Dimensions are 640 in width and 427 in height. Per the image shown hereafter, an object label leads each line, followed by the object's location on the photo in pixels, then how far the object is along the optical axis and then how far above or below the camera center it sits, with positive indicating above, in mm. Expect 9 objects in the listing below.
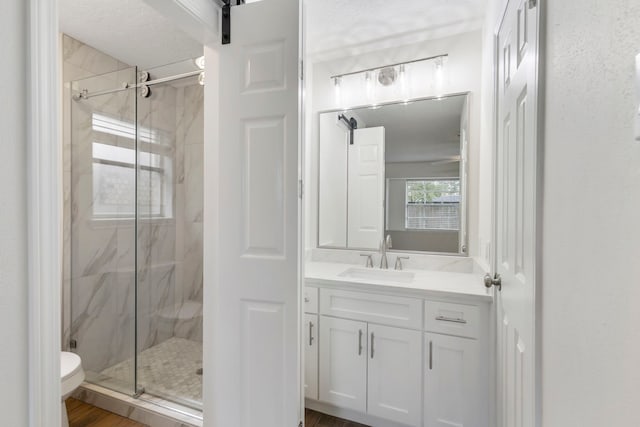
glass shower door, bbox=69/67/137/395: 2350 -89
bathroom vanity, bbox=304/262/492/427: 1626 -795
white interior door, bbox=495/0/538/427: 897 +9
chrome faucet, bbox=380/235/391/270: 2326 -289
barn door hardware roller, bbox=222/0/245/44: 1461 +902
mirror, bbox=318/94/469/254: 2199 +277
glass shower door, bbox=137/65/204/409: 2529 -144
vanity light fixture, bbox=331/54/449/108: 2197 +1026
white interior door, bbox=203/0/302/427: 1388 -42
